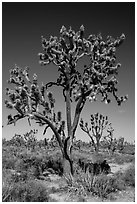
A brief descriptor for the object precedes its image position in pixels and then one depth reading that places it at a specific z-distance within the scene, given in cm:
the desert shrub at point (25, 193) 636
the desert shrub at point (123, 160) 1955
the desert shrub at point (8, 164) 1301
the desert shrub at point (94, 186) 731
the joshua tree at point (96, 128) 2205
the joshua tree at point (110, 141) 3064
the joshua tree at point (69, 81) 991
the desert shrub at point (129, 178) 919
